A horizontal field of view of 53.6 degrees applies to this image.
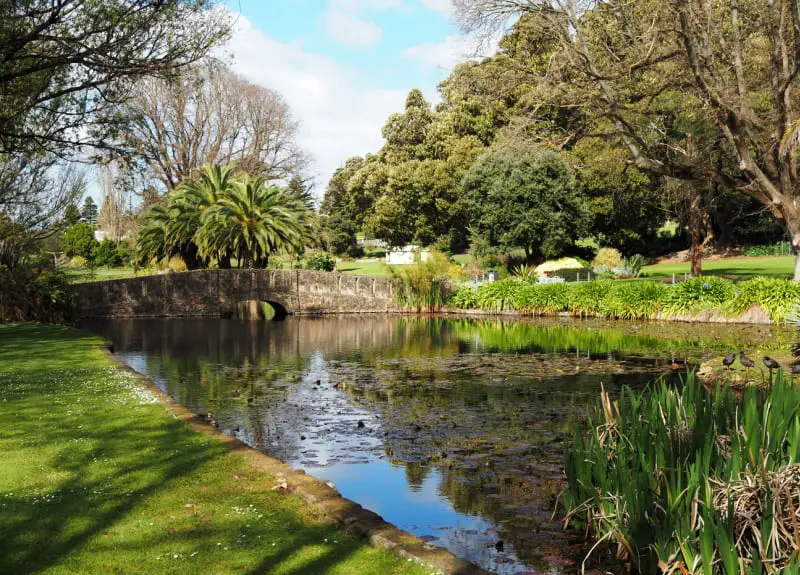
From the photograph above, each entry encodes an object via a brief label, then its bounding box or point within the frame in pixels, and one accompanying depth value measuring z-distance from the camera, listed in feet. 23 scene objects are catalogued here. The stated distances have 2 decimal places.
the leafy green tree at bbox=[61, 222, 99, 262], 213.05
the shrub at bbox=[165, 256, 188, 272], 159.19
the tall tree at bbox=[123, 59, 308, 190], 159.84
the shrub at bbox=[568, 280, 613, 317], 102.73
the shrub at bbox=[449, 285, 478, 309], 118.42
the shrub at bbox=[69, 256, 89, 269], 191.30
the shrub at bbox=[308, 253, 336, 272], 166.61
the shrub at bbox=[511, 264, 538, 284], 116.47
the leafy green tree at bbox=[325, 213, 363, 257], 232.94
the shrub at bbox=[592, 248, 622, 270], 131.64
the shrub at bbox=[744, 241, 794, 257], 154.30
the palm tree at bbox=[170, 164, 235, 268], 134.51
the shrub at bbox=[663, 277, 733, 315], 87.35
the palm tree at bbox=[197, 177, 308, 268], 128.47
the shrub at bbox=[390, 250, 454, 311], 119.96
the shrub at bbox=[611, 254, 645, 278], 125.29
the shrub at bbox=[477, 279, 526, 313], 113.19
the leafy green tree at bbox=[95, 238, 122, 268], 209.15
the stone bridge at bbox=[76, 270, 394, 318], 120.98
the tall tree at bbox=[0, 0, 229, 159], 52.01
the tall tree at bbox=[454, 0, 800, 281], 70.18
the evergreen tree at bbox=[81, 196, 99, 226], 361.14
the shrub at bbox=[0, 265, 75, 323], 87.97
